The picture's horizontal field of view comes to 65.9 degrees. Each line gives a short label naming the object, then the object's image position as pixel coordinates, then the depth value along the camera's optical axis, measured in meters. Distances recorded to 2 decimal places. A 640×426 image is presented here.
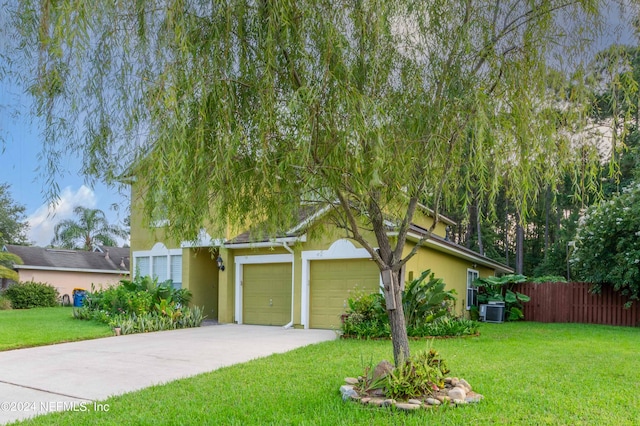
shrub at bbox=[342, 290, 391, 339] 11.51
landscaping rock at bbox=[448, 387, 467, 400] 5.69
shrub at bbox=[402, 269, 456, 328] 11.83
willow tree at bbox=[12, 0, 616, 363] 4.23
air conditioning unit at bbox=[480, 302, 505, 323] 17.20
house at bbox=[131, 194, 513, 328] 14.06
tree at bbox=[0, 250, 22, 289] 23.23
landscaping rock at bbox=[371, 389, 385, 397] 5.85
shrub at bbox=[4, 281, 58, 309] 24.05
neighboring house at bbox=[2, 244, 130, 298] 28.09
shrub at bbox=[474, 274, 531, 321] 18.06
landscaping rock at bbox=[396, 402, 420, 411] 5.40
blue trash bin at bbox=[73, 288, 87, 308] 22.03
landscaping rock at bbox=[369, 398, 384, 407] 5.56
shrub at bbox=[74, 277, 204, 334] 14.17
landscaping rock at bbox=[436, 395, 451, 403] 5.63
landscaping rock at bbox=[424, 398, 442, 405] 5.52
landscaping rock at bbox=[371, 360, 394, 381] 5.95
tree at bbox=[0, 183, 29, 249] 33.81
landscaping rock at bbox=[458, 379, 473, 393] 6.10
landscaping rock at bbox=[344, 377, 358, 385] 6.36
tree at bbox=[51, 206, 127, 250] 36.34
